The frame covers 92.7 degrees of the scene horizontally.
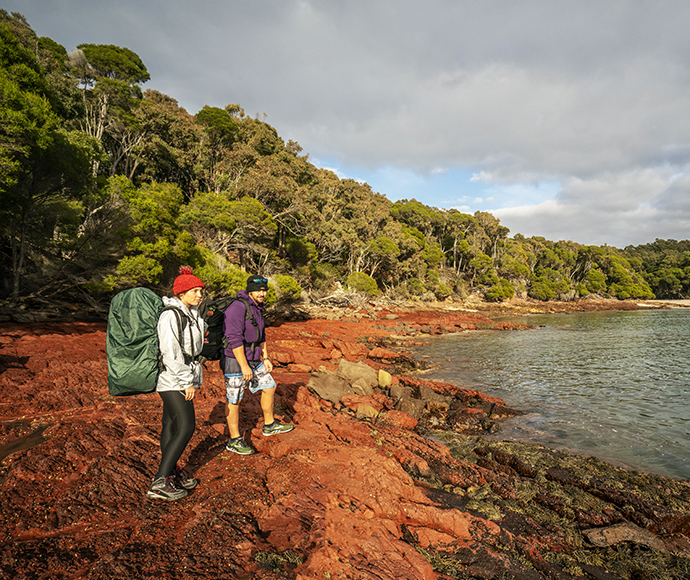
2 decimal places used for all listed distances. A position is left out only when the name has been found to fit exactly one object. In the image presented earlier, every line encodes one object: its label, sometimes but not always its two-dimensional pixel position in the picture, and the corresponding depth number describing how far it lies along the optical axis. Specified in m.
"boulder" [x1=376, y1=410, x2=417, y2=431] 6.61
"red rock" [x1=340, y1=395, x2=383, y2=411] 7.29
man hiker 3.98
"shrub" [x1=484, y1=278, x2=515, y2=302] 55.52
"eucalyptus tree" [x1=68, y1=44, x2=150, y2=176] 22.53
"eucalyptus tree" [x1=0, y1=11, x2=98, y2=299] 9.11
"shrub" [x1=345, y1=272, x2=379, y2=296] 36.88
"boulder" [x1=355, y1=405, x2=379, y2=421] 6.80
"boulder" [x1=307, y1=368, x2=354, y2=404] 7.56
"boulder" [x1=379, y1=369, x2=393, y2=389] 9.09
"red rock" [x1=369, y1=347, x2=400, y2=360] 14.05
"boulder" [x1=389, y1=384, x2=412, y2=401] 8.21
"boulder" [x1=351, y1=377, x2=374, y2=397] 8.20
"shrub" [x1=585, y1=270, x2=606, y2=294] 70.56
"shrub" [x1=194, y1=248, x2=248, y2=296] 17.00
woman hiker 3.15
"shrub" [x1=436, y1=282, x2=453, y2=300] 50.03
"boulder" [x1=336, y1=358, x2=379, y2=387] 8.88
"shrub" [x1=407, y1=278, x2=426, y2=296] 47.28
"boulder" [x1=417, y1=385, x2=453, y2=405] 8.37
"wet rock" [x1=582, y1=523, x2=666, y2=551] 3.62
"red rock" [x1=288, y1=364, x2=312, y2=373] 10.20
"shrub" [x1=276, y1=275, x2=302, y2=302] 22.03
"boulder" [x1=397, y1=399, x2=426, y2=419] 7.43
